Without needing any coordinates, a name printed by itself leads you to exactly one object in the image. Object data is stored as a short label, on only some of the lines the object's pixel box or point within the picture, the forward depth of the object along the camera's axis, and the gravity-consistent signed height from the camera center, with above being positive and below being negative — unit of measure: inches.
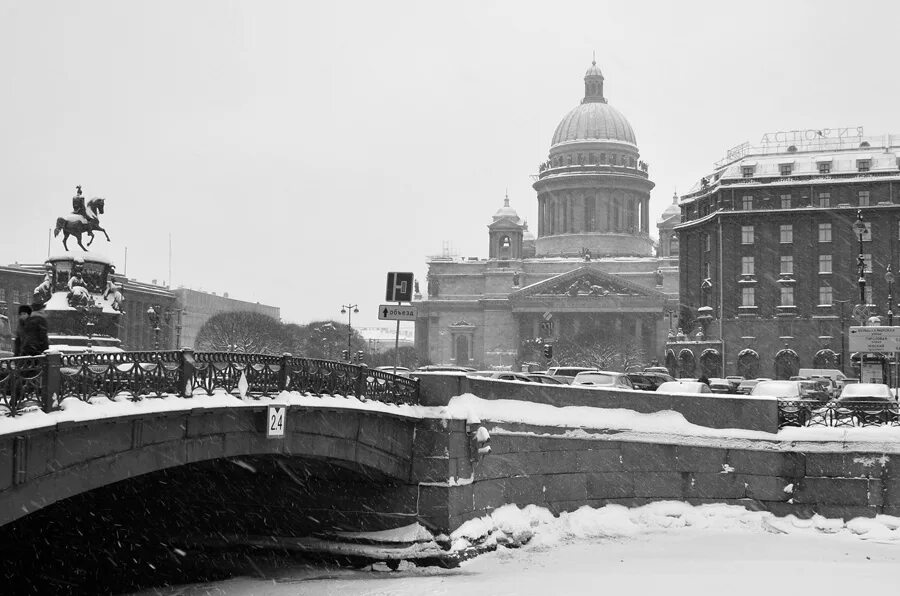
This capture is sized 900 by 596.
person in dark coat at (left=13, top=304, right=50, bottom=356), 672.4 +17.1
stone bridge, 652.1 -58.2
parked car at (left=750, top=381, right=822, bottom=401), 1322.6 -12.9
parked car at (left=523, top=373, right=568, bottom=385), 1525.5 -6.6
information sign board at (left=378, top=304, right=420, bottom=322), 995.9 +47.8
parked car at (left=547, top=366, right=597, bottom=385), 1983.3 +4.0
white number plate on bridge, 805.9 -32.7
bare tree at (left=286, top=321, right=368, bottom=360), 4112.9 +108.3
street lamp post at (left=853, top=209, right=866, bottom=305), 1653.8 +153.9
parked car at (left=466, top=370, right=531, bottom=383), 1485.0 -3.3
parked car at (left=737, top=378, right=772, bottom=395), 1951.3 -15.8
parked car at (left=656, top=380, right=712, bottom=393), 1347.6 -12.2
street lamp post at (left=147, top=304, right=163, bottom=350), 2021.4 +82.3
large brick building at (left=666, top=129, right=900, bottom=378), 3176.7 +319.7
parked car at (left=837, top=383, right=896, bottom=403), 1209.4 -14.0
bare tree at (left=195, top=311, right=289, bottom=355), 3553.9 +104.2
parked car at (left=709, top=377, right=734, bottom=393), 1703.5 -13.6
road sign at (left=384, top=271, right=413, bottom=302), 997.8 +67.6
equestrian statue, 1316.4 +156.4
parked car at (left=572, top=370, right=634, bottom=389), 1520.7 -6.5
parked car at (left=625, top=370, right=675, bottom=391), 1808.6 -8.7
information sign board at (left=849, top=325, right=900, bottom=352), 1453.0 +46.4
